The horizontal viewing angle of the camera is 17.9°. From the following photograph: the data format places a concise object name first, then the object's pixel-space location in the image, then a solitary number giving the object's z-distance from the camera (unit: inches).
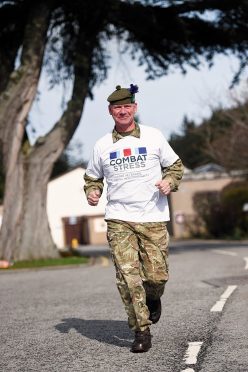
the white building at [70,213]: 2610.7
